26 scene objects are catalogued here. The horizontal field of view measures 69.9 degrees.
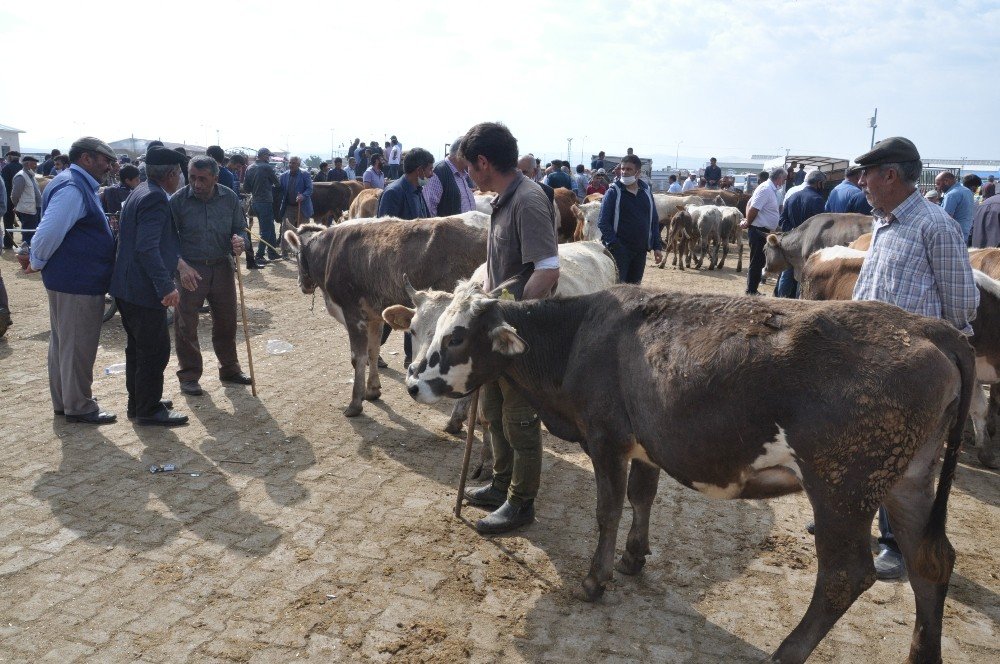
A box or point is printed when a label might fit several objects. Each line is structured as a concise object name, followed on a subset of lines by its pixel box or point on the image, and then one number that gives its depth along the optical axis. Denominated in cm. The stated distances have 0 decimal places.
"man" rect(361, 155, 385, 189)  1709
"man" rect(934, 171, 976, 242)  1149
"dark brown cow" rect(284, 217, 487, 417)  689
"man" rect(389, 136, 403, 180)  2227
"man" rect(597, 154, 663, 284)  888
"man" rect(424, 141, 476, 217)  922
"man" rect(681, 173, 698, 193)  2820
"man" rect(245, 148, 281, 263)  1560
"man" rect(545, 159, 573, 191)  1759
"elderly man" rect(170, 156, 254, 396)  723
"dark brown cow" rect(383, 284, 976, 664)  308
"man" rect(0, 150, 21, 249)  1739
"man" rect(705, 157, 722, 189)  3034
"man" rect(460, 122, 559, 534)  460
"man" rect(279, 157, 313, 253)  1642
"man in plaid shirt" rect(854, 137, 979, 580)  396
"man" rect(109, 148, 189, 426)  634
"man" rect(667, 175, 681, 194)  2953
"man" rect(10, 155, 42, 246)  1577
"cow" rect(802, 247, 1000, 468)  596
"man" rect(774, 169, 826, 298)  1229
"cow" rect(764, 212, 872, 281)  1045
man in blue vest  620
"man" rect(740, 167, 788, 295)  1309
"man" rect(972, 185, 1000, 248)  1029
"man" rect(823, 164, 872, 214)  1158
